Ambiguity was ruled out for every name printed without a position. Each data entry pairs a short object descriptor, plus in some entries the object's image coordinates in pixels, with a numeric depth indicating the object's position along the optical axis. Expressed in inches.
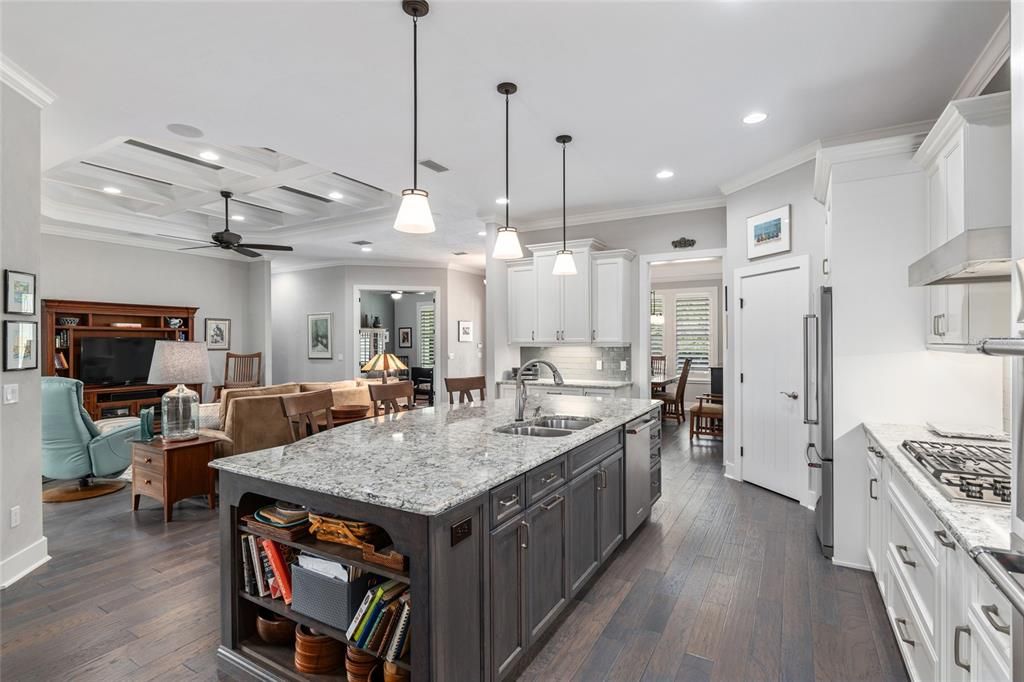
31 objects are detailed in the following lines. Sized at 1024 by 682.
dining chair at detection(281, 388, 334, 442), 107.0
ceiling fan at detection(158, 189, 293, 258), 205.3
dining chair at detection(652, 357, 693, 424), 296.6
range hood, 57.1
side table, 146.3
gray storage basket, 69.2
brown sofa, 167.6
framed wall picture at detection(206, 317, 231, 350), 329.1
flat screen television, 267.1
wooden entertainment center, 251.1
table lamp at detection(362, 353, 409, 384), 274.2
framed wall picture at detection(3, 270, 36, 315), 111.2
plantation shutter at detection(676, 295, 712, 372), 345.7
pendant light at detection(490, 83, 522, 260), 119.7
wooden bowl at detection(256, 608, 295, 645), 79.7
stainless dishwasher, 122.6
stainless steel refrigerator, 118.0
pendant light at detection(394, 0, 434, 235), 89.4
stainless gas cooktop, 60.3
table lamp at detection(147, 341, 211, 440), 149.3
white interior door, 160.7
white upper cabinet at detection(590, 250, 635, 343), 214.8
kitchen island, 60.1
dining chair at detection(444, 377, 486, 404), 169.6
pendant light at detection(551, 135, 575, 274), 138.3
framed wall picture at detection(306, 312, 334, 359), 369.1
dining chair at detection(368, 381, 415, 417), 135.1
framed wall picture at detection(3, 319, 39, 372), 110.2
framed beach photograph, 165.2
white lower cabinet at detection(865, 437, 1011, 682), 47.9
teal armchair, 162.6
